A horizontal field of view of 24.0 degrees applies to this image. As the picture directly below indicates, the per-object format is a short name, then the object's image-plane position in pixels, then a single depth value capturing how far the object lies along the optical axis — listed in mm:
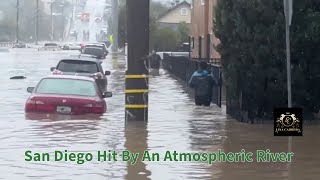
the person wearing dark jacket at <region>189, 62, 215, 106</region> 22047
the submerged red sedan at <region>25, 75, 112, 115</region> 17453
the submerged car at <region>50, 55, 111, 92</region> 26344
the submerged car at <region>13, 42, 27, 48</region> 123562
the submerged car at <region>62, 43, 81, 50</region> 101850
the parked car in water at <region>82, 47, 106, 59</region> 59172
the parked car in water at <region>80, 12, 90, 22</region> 168050
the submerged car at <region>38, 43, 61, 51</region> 103625
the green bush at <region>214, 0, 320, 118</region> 16328
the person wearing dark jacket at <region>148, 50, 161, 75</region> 46969
